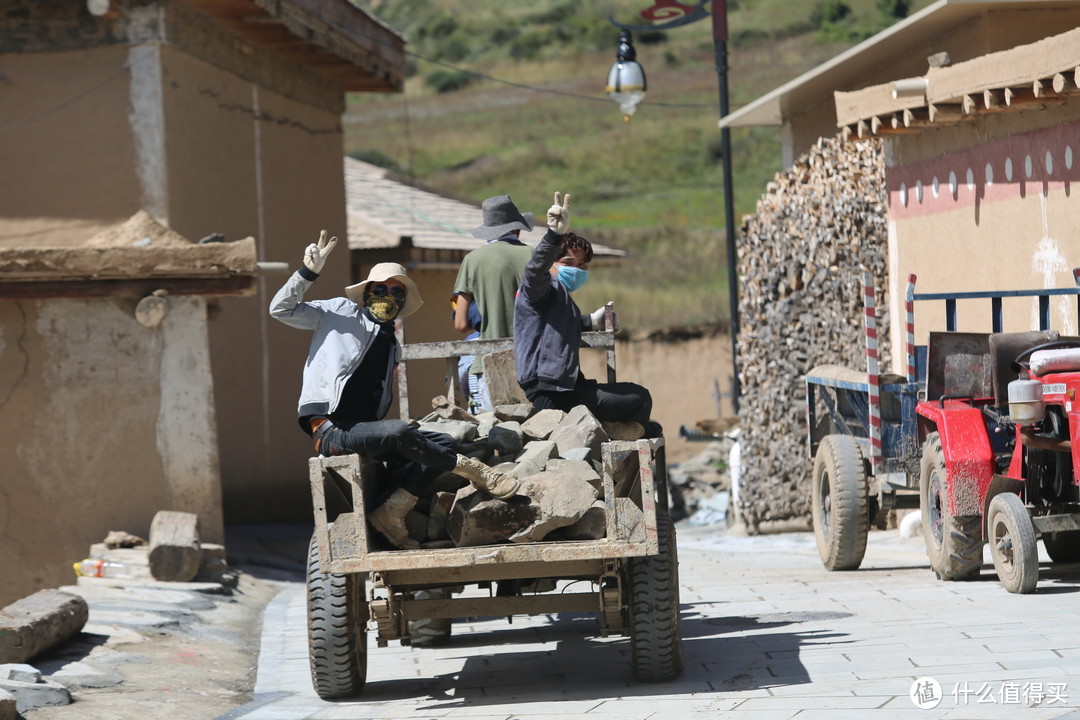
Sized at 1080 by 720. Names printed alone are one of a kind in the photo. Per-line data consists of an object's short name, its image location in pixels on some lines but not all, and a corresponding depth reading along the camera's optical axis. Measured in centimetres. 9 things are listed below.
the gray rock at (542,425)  1460
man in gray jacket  1306
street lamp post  3325
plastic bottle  2139
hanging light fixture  3291
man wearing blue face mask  1515
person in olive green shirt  1725
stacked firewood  2772
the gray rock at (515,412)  1502
